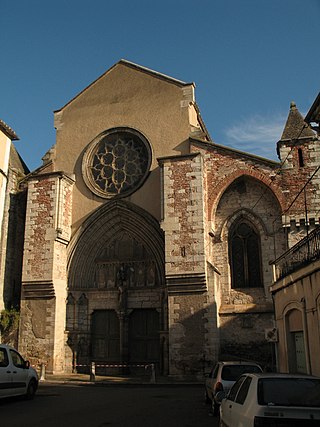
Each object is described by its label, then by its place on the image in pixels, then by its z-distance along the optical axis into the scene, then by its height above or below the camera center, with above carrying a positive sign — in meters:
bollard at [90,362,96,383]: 15.42 -0.82
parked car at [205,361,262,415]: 8.77 -0.51
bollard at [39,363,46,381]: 16.09 -0.78
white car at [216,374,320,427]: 4.28 -0.53
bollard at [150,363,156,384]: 15.06 -0.93
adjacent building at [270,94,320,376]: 9.74 +0.94
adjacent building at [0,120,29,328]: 18.84 +5.08
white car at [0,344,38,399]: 10.09 -0.58
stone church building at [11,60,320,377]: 16.44 +4.22
